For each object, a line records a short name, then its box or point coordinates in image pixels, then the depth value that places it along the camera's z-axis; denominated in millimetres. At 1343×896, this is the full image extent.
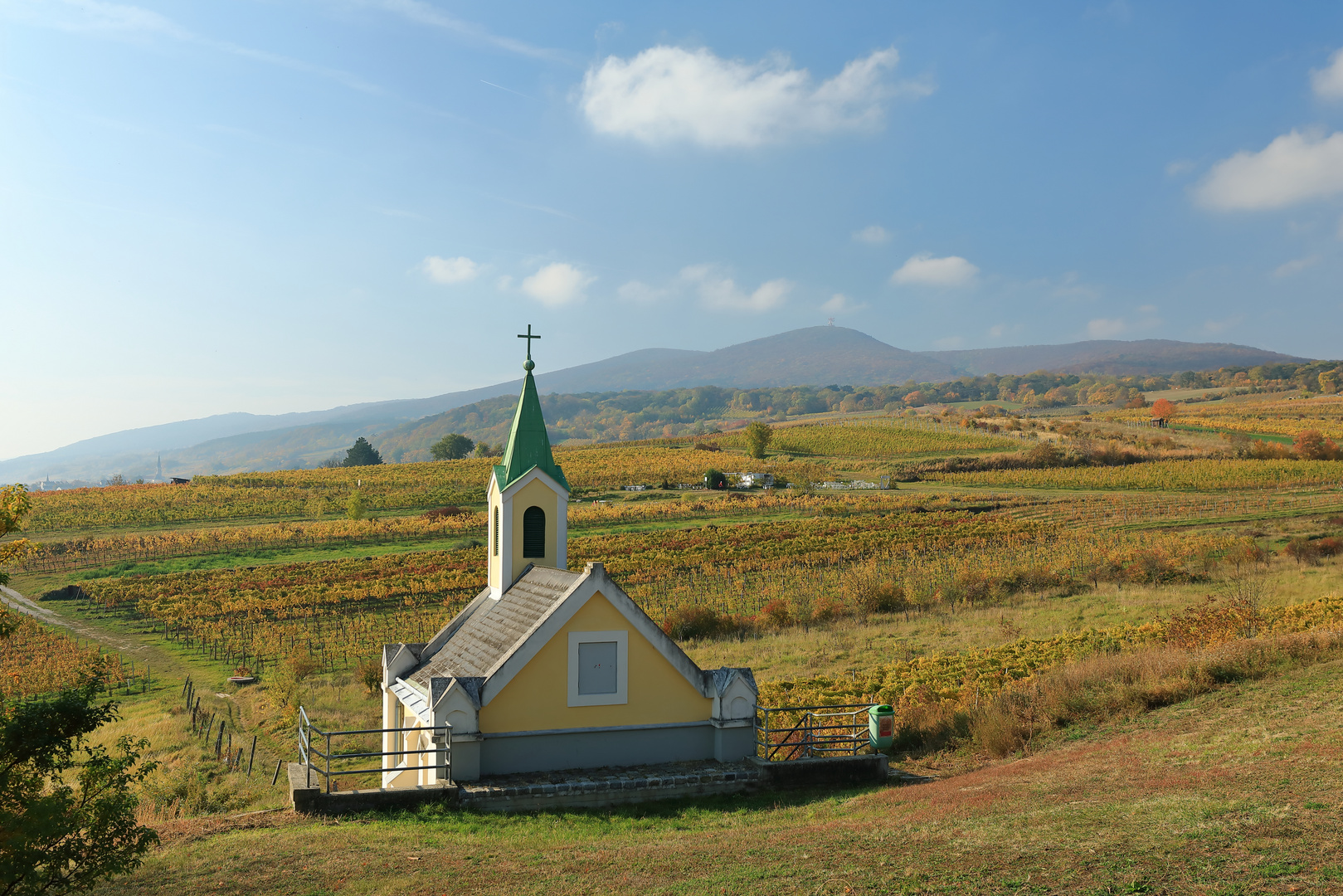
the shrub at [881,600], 38812
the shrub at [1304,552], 39216
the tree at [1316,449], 87125
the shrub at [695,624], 35469
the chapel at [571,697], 14609
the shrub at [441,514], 76688
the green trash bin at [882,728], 16500
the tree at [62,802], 7945
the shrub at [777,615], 36731
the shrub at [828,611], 37344
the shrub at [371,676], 28391
